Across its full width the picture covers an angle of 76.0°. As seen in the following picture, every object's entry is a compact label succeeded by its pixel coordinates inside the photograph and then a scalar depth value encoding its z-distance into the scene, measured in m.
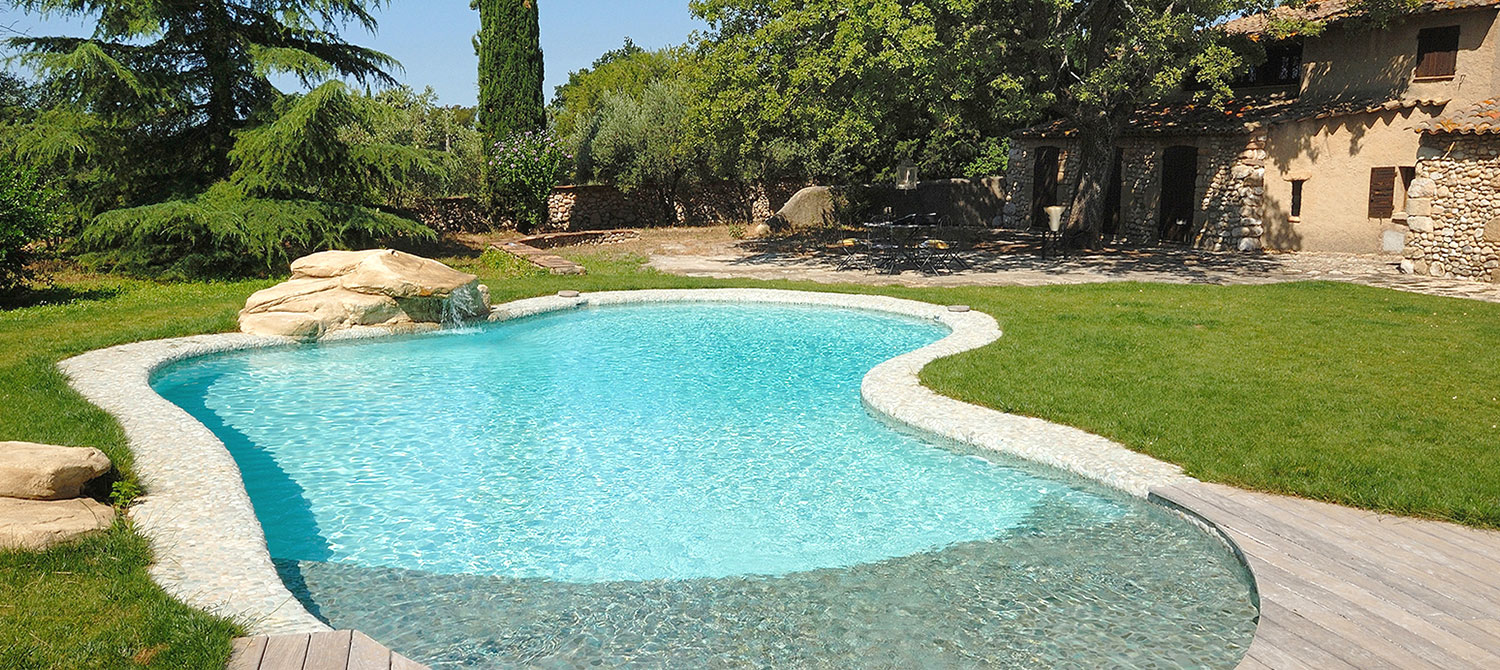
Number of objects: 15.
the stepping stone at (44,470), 5.29
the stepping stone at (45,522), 4.94
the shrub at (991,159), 34.88
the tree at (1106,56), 18.45
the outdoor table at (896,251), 20.18
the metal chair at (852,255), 20.97
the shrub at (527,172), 26.62
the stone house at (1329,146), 20.52
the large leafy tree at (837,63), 17.77
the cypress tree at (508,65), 27.12
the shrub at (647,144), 29.44
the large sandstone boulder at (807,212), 29.09
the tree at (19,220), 13.20
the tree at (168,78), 16.80
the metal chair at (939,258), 19.69
